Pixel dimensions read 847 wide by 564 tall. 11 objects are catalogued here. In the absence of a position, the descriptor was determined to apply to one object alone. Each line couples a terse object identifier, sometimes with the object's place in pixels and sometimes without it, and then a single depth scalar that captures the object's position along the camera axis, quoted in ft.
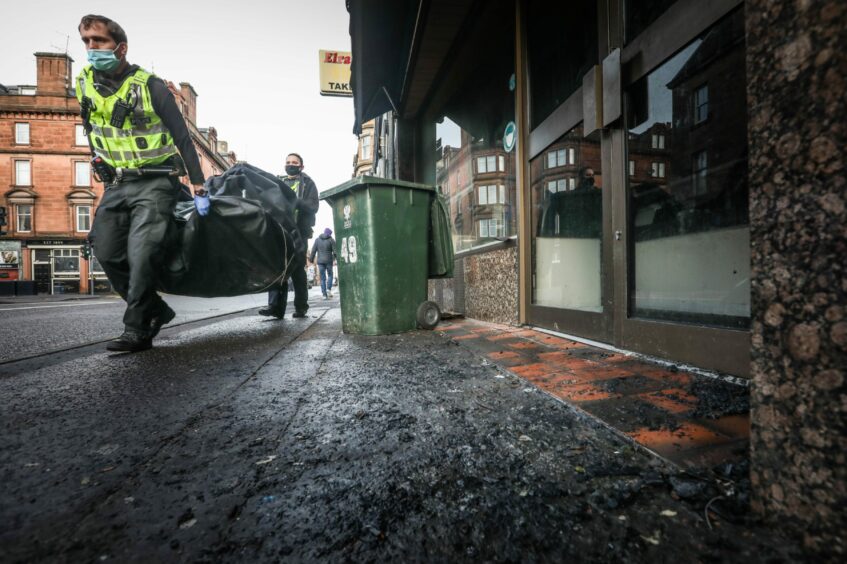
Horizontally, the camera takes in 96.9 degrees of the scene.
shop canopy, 13.46
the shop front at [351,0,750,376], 5.83
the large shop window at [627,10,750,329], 5.65
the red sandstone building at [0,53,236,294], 85.97
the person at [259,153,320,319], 15.23
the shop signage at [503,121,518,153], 12.39
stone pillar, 1.83
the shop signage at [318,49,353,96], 29.89
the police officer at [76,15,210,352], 8.57
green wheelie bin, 10.39
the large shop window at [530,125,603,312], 8.82
